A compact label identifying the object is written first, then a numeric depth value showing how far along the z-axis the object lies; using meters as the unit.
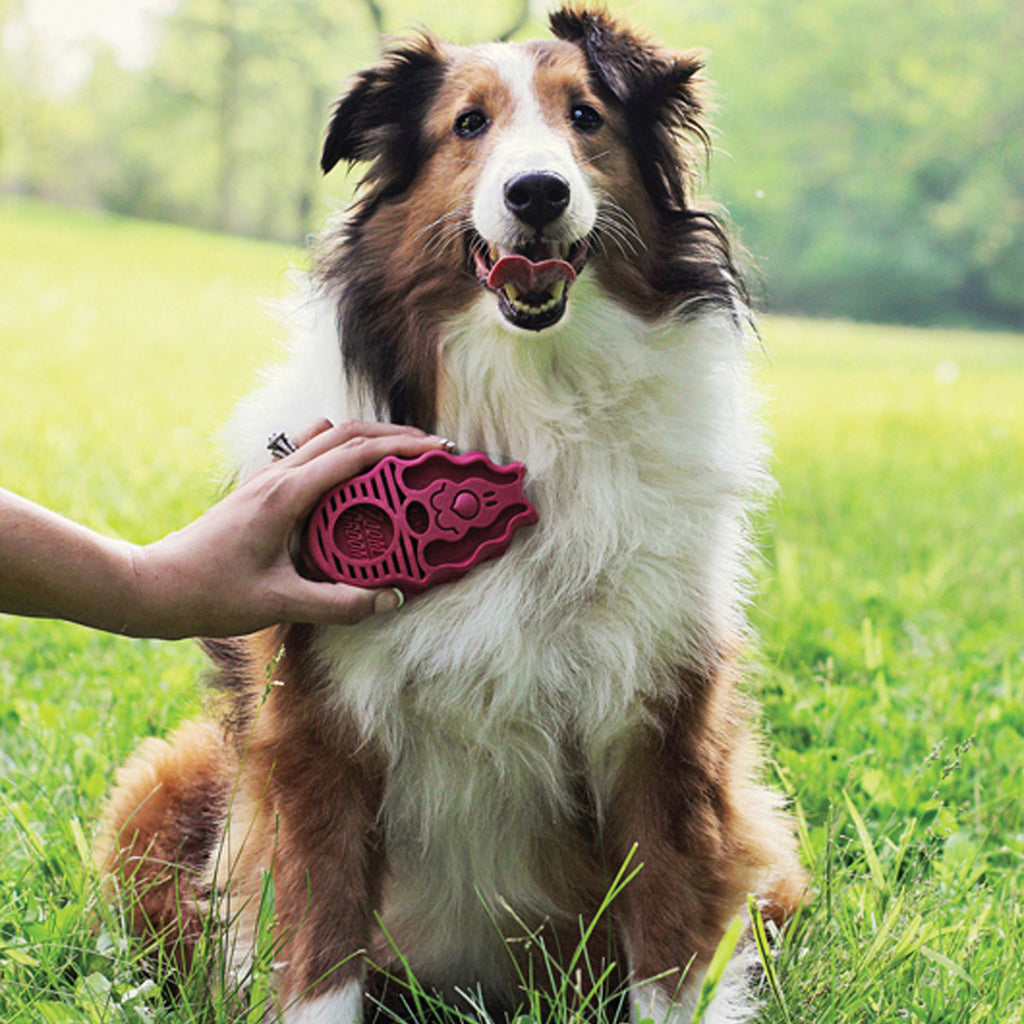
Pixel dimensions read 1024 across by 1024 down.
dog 2.26
